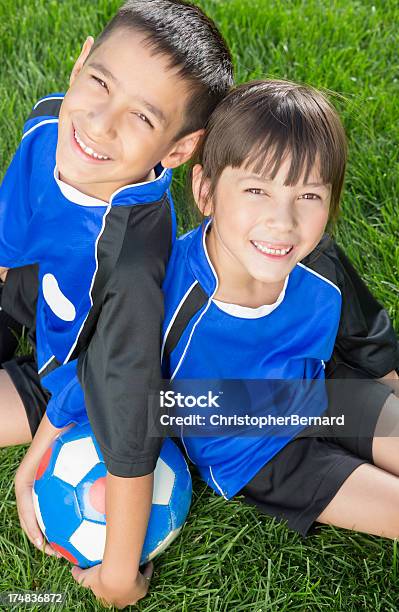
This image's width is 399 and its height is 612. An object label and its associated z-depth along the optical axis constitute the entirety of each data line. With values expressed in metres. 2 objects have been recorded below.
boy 2.01
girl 2.03
